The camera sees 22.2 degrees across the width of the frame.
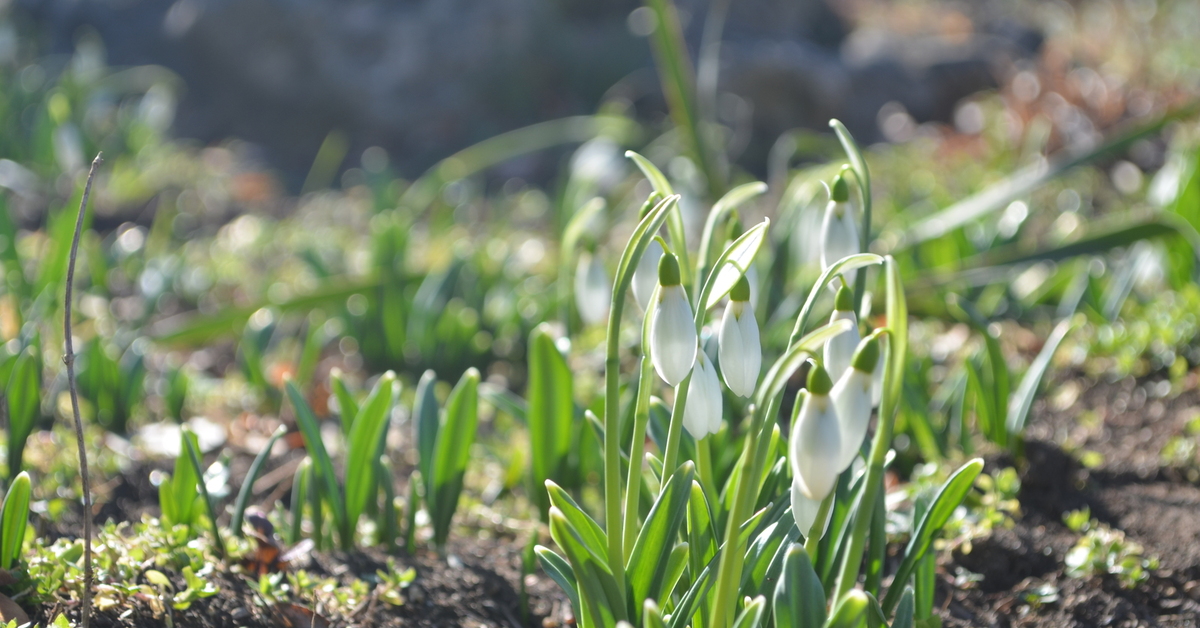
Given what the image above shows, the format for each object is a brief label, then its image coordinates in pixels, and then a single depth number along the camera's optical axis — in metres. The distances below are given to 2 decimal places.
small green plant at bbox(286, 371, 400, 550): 0.76
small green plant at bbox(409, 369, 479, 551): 0.76
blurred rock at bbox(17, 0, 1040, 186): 2.66
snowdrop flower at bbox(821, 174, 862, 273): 0.69
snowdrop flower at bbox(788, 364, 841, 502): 0.62
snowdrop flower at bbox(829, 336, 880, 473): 0.63
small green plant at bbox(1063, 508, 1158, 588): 0.74
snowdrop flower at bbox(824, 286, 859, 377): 0.66
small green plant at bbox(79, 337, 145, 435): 0.96
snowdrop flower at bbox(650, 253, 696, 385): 0.64
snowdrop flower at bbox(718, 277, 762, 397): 0.65
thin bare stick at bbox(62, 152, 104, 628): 0.67
